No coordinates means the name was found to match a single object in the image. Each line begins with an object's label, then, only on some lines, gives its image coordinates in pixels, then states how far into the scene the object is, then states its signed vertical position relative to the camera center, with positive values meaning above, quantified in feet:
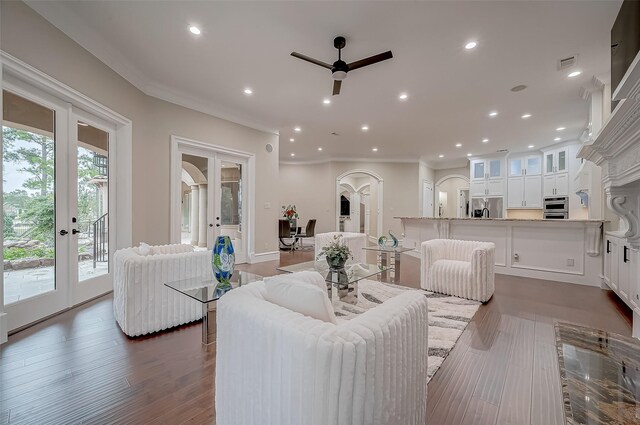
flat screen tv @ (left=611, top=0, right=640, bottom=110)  6.79 +4.83
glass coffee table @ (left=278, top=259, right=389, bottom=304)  9.39 -2.36
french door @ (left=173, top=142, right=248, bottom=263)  15.75 +0.79
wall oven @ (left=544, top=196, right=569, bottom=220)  22.28 +0.41
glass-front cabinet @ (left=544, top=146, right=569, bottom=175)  22.50 +4.48
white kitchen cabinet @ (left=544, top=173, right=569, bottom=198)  22.38 +2.35
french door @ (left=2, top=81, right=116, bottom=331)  8.36 +0.18
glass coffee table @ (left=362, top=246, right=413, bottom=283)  14.37 -3.09
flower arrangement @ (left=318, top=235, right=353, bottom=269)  10.05 -1.70
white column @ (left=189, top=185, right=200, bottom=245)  16.05 -0.30
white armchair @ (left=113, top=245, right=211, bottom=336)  7.80 -2.48
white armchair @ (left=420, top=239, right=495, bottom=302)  11.00 -2.48
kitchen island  13.92 -1.84
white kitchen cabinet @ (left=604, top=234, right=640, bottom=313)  8.80 -2.25
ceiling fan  9.37 +5.31
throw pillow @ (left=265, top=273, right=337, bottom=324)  3.99 -1.38
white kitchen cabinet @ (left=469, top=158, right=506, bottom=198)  26.99 +3.56
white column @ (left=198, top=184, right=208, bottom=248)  16.43 -0.55
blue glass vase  7.61 -1.38
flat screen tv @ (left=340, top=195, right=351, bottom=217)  42.29 +0.76
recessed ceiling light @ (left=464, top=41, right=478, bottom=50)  9.91 +6.25
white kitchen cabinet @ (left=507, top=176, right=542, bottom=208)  24.53 +1.88
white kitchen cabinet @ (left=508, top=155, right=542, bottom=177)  24.99 +4.44
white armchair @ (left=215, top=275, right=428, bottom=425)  2.78 -1.87
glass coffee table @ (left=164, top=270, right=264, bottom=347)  7.03 -2.21
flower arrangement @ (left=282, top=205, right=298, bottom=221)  27.20 -0.37
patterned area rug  7.36 -3.75
